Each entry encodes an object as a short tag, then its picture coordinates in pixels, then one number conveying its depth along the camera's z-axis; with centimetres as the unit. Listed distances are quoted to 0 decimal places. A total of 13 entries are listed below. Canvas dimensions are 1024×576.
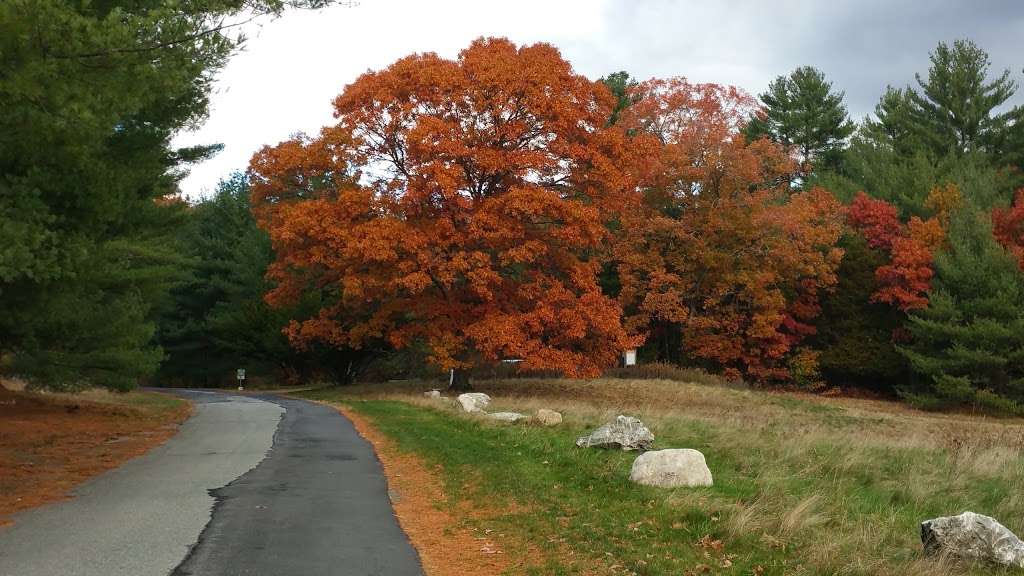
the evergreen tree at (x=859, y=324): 4634
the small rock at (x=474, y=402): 2038
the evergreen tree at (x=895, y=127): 5838
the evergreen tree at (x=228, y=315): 4741
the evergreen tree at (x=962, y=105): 5556
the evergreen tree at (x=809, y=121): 6475
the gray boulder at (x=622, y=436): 1264
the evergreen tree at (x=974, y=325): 3803
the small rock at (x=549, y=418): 1628
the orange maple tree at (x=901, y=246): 4284
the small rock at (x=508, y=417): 1700
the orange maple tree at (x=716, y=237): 4103
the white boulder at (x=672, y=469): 984
